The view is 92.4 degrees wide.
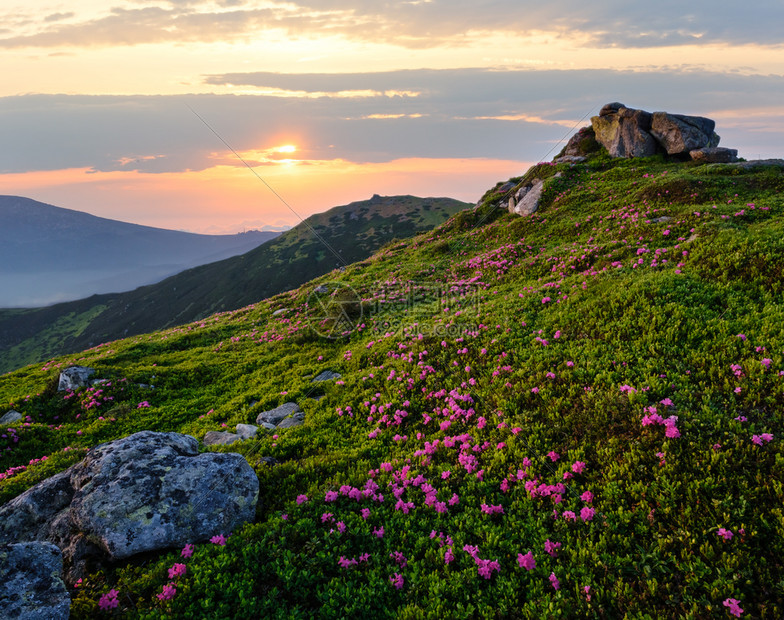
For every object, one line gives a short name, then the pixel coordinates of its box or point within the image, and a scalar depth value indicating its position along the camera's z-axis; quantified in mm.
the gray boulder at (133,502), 6660
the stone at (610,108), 40594
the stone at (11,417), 15912
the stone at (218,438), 11668
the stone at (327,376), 15622
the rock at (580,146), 42219
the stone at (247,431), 11766
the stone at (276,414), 13012
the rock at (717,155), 31125
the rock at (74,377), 17328
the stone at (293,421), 12228
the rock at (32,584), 5023
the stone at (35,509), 7391
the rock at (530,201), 31188
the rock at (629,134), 36188
